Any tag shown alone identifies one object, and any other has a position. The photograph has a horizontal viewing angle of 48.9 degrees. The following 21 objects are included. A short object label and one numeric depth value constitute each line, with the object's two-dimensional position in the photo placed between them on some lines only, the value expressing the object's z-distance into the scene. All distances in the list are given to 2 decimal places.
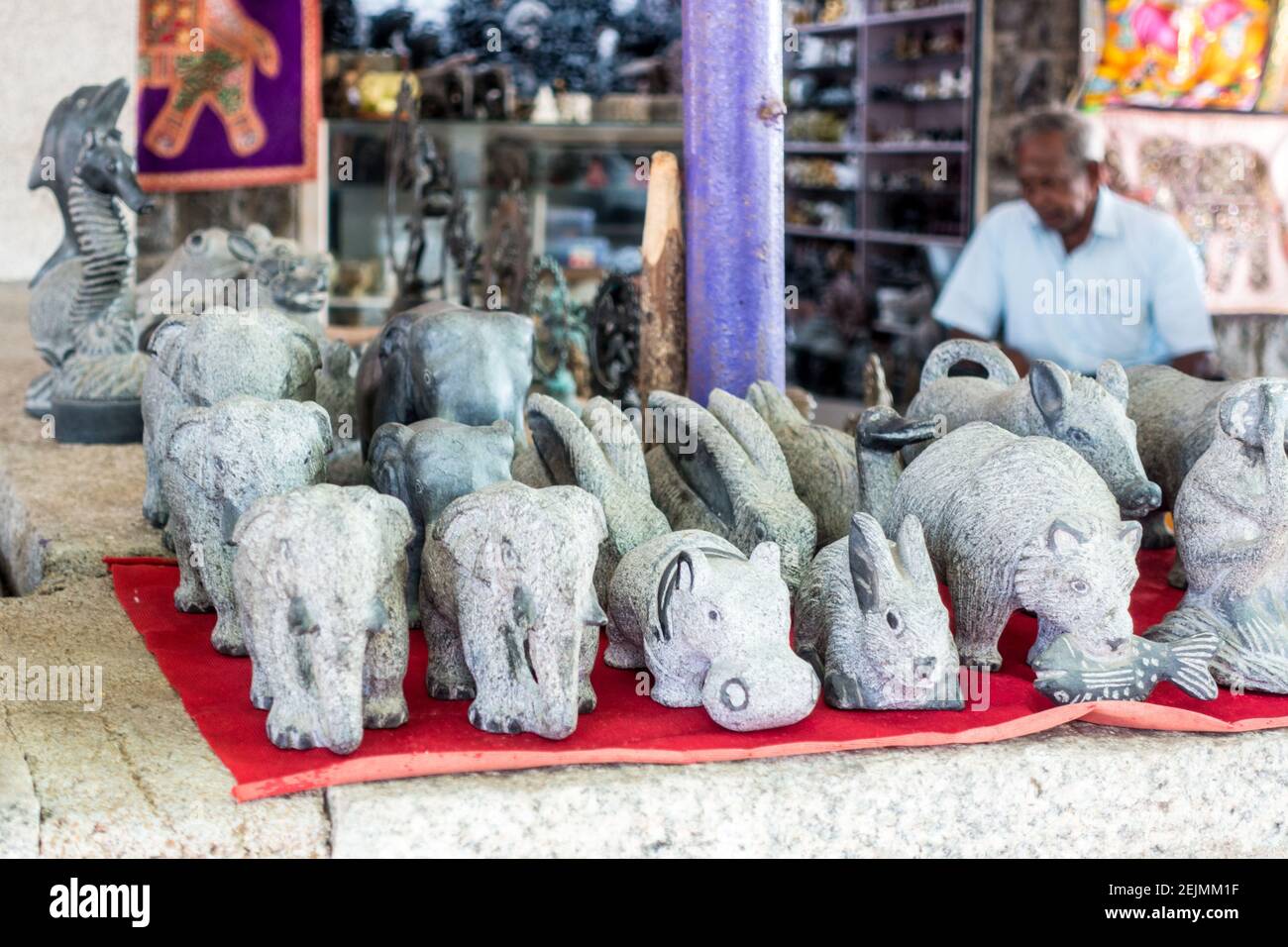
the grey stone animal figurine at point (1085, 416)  2.10
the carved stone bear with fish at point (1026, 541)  1.80
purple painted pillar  2.68
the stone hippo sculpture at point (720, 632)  1.71
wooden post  2.86
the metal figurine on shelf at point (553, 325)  4.02
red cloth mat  1.62
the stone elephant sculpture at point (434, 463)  1.96
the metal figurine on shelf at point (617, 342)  3.67
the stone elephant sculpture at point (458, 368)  2.26
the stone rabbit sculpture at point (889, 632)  1.78
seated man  4.11
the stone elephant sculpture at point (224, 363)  2.15
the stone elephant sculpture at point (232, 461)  1.85
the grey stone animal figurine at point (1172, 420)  2.37
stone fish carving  1.81
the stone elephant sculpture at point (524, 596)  1.66
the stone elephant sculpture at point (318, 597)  1.61
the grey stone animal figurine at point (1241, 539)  1.86
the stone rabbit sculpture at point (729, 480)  2.04
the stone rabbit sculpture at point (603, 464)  2.03
